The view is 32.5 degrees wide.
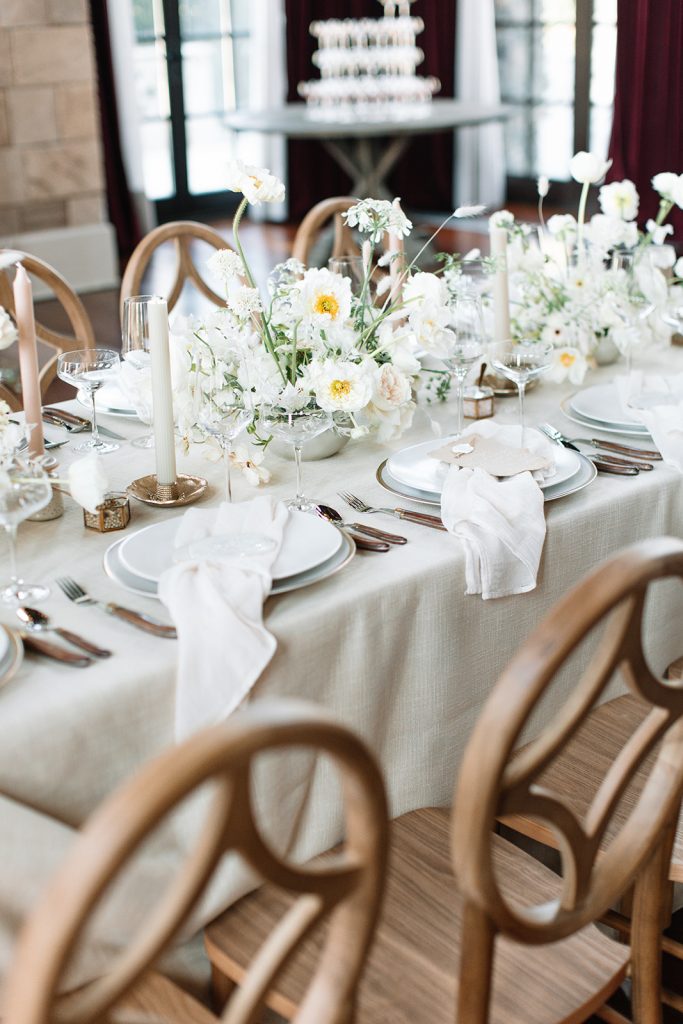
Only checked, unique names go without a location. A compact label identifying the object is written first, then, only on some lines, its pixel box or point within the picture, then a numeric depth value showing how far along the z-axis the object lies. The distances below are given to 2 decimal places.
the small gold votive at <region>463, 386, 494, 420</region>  1.96
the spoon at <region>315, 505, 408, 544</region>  1.45
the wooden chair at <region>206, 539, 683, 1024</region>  0.83
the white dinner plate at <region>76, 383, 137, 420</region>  1.95
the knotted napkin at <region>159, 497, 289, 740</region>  1.16
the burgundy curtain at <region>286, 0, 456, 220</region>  7.46
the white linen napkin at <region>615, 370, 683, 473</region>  1.67
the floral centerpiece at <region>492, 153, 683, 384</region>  2.13
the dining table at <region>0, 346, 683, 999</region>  1.10
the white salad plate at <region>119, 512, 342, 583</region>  1.33
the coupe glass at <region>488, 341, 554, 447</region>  1.78
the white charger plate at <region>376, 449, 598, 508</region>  1.55
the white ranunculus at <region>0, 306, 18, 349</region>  1.57
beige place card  1.59
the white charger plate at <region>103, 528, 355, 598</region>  1.30
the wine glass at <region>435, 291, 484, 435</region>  1.75
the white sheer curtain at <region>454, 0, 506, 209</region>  7.46
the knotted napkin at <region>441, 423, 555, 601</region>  1.41
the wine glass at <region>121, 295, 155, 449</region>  1.76
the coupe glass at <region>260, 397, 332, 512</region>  1.55
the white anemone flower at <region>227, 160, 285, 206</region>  1.61
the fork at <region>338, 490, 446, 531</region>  1.50
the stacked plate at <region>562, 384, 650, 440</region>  1.82
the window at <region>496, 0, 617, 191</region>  7.04
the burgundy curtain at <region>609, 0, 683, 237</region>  6.53
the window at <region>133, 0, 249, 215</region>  7.19
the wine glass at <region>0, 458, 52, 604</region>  1.27
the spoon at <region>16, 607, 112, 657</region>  1.19
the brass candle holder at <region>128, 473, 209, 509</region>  1.59
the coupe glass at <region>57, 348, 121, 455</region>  1.71
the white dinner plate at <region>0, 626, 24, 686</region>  1.14
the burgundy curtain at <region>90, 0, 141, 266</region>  6.55
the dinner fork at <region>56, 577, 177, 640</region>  1.23
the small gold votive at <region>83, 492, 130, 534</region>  1.50
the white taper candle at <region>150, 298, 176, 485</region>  1.49
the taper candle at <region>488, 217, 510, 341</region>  2.03
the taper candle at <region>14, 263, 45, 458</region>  1.60
